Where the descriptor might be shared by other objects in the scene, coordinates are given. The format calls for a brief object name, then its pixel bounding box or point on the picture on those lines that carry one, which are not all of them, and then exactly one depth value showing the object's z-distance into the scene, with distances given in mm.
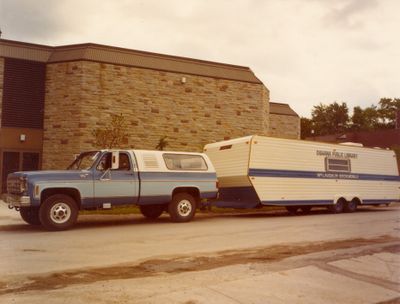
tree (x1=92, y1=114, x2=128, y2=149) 21234
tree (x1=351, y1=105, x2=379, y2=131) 69188
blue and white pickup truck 11555
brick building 22906
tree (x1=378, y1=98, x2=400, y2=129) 67438
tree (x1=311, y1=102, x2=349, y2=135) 71812
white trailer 15836
